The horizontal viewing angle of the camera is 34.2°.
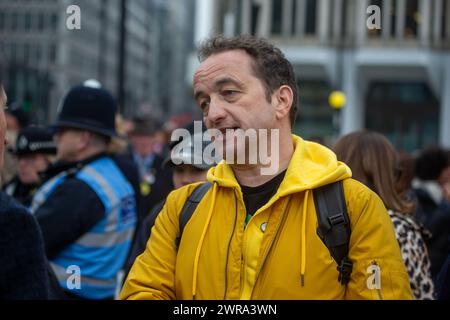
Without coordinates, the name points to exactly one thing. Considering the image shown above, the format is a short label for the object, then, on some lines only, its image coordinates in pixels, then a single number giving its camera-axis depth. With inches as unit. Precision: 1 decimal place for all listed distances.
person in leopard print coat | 142.9
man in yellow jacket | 96.1
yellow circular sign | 832.3
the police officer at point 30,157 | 235.3
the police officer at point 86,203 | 174.6
